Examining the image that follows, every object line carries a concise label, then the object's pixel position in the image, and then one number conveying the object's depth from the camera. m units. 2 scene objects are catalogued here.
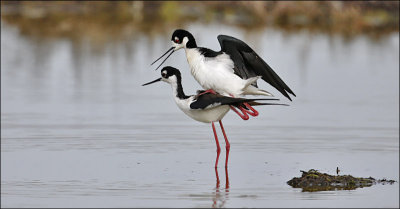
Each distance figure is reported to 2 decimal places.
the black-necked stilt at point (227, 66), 18.45
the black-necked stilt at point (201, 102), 18.02
